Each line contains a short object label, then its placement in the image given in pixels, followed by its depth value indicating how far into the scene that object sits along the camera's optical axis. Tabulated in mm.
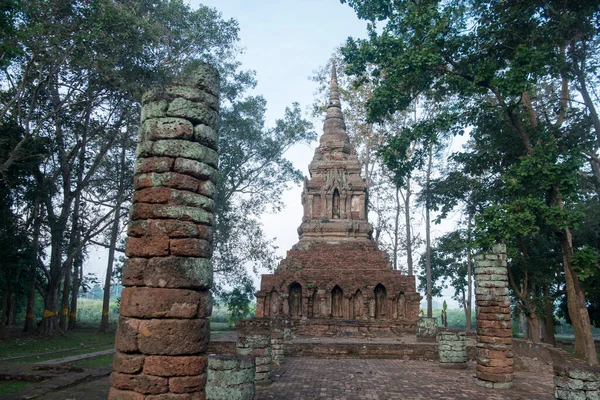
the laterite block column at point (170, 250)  4879
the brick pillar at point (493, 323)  10414
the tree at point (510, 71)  13891
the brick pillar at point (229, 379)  7730
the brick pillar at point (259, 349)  10211
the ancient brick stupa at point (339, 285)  20984
